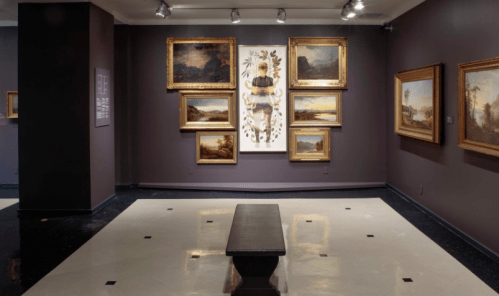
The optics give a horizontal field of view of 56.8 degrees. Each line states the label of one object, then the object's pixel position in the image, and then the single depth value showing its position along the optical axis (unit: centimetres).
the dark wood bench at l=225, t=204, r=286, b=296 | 390
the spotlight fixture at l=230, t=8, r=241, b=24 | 794
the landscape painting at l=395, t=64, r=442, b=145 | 660
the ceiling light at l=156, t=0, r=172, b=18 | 745
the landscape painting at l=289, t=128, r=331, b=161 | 917
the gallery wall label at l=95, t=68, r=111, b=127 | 731
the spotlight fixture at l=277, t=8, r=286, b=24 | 794
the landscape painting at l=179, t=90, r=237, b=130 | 914
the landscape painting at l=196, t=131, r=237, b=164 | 920
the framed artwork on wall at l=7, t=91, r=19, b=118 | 922
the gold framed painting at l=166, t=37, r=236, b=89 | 907
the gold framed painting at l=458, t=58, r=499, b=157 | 497
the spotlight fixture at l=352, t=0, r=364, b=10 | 704
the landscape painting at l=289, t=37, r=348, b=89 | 907
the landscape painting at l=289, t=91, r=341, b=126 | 913
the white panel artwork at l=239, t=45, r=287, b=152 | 912
